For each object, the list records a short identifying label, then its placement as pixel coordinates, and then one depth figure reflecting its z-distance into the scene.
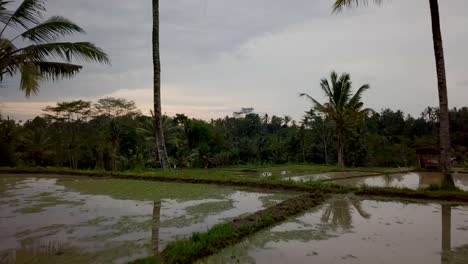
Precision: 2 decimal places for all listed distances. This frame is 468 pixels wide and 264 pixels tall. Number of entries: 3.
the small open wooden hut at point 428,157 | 15.02
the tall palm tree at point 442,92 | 8.48
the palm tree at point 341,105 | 17.92
